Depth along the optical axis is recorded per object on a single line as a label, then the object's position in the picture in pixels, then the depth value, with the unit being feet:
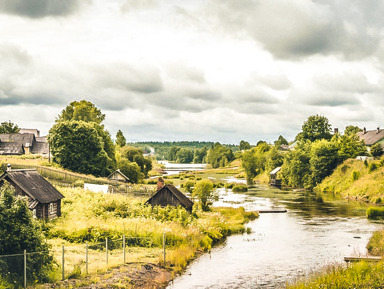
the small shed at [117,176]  281.74
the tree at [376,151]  309.42
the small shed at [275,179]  386.03
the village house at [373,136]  413.59
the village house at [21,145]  365.12
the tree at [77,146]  272.92
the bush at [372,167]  269.95
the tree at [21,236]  72.90
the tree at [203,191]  197.98
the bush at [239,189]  316.68
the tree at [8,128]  501.60
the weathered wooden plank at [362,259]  96.35
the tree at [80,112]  343.26
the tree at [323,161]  327.88
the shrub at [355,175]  284.00
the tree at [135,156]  367.66
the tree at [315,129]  405.39
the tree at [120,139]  535.15
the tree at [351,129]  513.70
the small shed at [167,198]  154.51
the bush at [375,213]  175.50
